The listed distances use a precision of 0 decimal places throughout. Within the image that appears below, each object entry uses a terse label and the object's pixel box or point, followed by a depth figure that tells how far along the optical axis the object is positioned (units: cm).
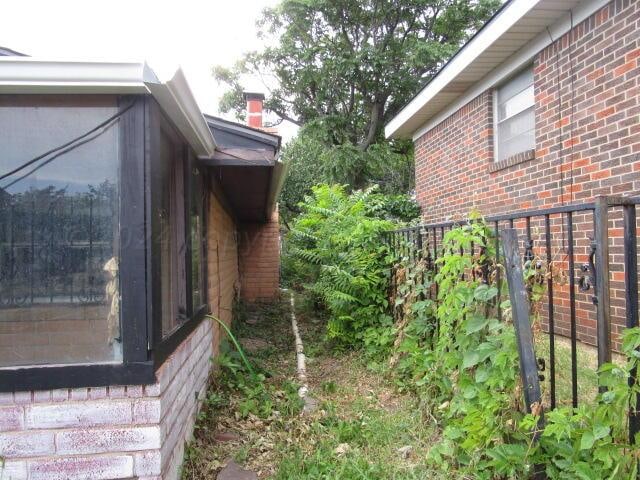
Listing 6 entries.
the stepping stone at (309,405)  369
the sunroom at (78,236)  214
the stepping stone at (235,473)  275
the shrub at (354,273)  506
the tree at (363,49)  1769
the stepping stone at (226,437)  322
